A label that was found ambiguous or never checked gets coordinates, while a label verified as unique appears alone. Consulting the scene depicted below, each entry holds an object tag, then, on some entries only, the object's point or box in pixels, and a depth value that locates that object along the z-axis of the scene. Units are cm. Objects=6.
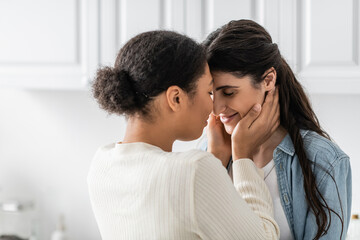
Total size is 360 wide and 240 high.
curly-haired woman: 161
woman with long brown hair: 186
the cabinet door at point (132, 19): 233
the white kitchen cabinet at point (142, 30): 214
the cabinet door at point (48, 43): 249
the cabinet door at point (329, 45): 212
